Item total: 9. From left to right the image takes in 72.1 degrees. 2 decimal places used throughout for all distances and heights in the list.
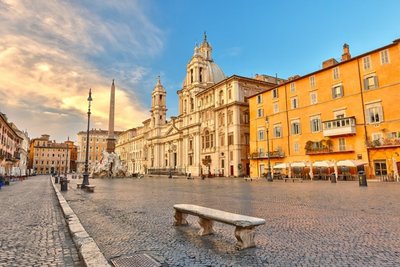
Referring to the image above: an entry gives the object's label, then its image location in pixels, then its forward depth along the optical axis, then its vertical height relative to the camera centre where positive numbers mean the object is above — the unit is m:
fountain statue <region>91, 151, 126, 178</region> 54.59 +0.74
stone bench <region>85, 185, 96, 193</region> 18.71 -1.17
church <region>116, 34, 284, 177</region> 48.72 +9.63
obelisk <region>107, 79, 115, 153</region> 41.59 +7.16
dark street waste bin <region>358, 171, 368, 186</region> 20.22 -0.90
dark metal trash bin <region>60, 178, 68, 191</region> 20.26 -1.01
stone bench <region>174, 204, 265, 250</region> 4.56 -0.91
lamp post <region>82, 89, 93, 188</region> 21.73 -0.31
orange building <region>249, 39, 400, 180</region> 27.83 +5.92
